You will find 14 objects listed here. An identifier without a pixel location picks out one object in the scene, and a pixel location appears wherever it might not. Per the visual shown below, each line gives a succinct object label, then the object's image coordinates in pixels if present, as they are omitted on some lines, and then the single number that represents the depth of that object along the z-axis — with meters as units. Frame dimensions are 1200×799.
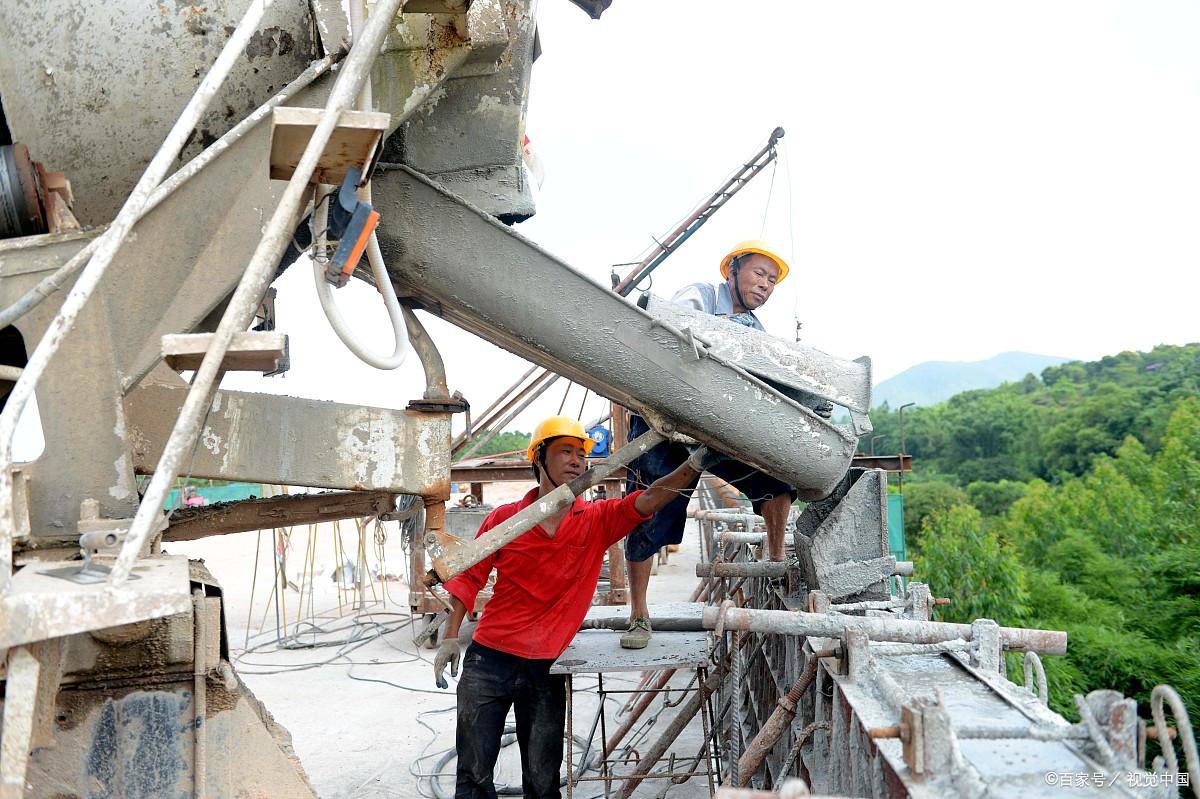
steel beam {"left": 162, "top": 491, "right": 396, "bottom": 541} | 3.51
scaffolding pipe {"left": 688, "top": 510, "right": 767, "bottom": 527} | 7.15
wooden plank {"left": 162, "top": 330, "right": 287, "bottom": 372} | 2.15
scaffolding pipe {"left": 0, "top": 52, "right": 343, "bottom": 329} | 2.37
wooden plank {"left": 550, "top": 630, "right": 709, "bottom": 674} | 4.47
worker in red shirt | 4.61
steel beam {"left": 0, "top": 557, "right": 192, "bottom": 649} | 1.77
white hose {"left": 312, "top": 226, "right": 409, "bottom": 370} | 2.65
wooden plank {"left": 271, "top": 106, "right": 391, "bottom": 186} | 2.36
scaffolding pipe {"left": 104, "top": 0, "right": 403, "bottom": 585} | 1.93
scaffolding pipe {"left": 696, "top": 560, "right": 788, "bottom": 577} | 4.91
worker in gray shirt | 4.86
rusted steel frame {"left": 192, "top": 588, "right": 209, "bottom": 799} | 2.40
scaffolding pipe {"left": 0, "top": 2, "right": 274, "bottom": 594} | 1.90
